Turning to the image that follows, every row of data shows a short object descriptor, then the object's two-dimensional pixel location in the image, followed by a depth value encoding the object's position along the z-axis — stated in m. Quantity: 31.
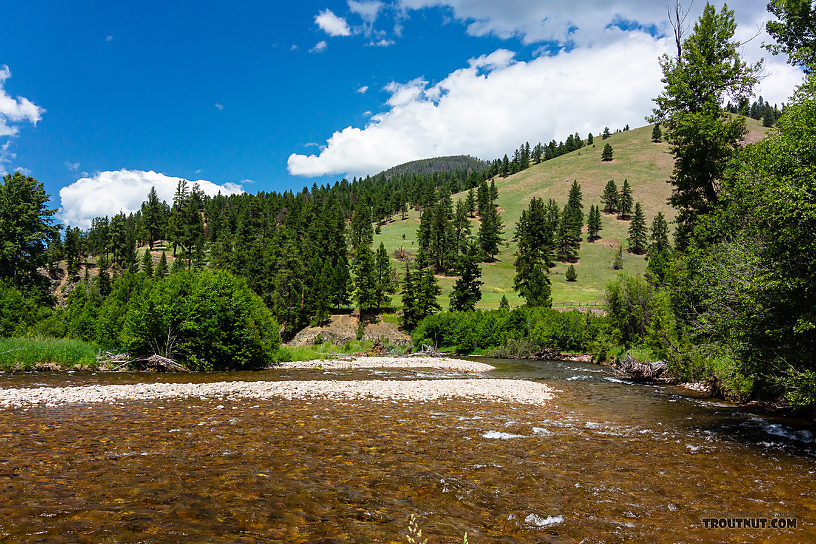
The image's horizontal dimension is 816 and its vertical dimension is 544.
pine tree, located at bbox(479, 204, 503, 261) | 122.34
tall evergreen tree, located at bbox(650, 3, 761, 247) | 21.80
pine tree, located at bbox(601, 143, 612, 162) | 197.00
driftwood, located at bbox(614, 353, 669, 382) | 25.72
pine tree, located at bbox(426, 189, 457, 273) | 114.12
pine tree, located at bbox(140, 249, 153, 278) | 91.43
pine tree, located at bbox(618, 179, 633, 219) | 147.50
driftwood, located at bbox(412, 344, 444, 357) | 50.86
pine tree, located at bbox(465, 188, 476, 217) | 154.54
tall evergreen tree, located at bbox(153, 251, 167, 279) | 88.19
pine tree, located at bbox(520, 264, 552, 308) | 63.06
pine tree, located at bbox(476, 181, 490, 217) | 154.60
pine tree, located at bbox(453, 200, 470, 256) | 115.21
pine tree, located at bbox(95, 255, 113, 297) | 85.25
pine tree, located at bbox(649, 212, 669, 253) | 110.75
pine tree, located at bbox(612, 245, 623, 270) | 113.46
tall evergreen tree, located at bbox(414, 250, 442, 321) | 70.62
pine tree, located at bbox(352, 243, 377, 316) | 75.31
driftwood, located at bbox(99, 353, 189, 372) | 25.30
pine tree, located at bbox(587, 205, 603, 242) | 135.38
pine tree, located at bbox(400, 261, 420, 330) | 71.88
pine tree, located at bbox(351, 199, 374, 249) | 123.31
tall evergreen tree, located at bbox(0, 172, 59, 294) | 55.66
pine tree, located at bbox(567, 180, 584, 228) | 142.01
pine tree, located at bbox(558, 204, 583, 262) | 123.44
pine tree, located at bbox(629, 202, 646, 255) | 125.19
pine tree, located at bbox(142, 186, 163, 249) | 136.62
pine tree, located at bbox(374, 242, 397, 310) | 77.41
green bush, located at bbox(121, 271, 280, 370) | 26.86
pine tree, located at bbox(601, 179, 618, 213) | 153.12
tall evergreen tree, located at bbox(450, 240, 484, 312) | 71.62
